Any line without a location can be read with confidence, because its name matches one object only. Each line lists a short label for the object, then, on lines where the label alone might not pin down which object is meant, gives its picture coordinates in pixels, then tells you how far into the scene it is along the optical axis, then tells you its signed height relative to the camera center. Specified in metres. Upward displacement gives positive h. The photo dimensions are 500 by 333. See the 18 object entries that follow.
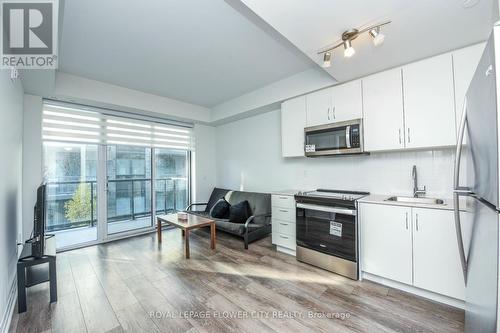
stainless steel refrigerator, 0.76 -0.11
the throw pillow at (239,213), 3.88 -0.79
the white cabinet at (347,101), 2.72 +0.87
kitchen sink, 2.30 -0.38
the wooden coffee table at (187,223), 3.11 -0.83
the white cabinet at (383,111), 2.42 +0.66
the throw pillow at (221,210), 4.12 -0.79
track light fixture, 1.74 +1.13
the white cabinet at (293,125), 3.31 +0.68
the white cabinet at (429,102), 2.12 +0.66
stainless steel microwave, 2.67 +0.39
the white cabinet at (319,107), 3.00 +0.87
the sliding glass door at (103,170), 3.51 +0.01
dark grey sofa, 3.54 -0.91
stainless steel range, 2.48 -0.78
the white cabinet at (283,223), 3.19 -0.83
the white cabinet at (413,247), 1.94 -0.80
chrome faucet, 2.50 -0.23
